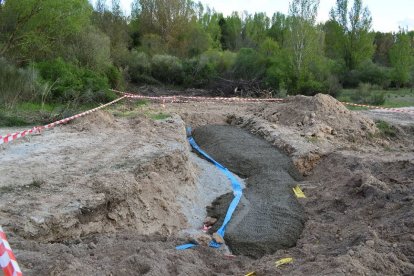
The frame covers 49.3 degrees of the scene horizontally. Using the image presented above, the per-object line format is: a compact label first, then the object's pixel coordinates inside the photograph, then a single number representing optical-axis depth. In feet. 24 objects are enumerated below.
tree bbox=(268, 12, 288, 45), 152.52
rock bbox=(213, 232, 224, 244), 24.63
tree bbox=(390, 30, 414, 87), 119.55
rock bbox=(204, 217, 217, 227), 28.34
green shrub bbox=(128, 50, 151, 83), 102.89
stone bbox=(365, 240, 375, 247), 19.61
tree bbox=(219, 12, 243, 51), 159.63
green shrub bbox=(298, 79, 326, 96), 93.61
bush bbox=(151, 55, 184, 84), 104.69
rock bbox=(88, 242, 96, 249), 19.04
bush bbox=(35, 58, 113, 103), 62.13
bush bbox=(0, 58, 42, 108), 53.01
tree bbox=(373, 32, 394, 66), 164.25
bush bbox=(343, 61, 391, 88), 120.57
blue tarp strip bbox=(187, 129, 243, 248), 26.22
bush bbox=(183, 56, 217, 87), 102.01
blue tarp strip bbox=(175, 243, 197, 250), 21.26
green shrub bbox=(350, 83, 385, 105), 82.20
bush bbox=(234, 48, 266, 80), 100.48
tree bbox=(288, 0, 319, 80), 92.68
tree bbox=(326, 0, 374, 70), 127.34
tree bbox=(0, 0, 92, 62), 65.36
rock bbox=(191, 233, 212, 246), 22.57
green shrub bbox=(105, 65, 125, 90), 80.07
